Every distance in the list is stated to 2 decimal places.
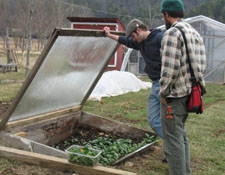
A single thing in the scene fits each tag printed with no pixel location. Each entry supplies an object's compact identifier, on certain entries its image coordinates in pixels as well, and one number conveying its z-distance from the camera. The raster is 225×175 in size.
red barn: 16.97
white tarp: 9.70
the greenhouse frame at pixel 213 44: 15.44
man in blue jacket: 3.25
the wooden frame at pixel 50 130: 3.10
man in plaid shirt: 2.59
